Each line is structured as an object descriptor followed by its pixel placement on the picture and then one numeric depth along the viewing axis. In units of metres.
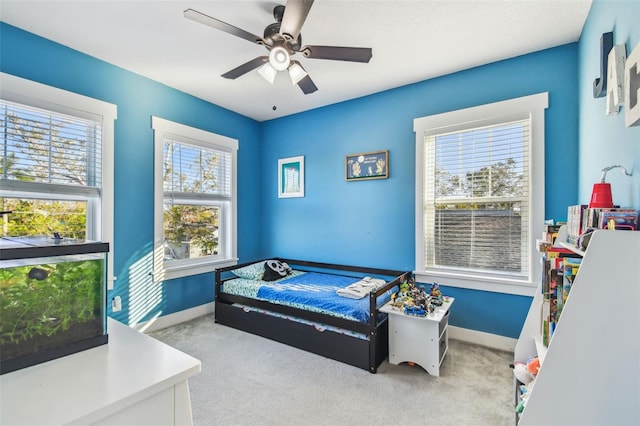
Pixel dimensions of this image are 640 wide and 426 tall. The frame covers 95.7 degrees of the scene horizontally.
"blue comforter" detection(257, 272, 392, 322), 2.41
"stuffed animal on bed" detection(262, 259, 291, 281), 3.32
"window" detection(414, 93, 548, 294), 2.51
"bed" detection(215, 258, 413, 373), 2.32
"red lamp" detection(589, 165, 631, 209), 1.30
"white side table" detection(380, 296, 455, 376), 2.16
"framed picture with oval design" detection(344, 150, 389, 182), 3.24
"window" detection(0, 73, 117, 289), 2.19
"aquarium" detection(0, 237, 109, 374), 0.77
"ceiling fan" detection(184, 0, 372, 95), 1.65
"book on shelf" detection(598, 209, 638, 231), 1.08
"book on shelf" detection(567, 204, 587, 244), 1.41
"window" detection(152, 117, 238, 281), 3.12
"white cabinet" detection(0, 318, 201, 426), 0.62
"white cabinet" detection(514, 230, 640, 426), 0.96
